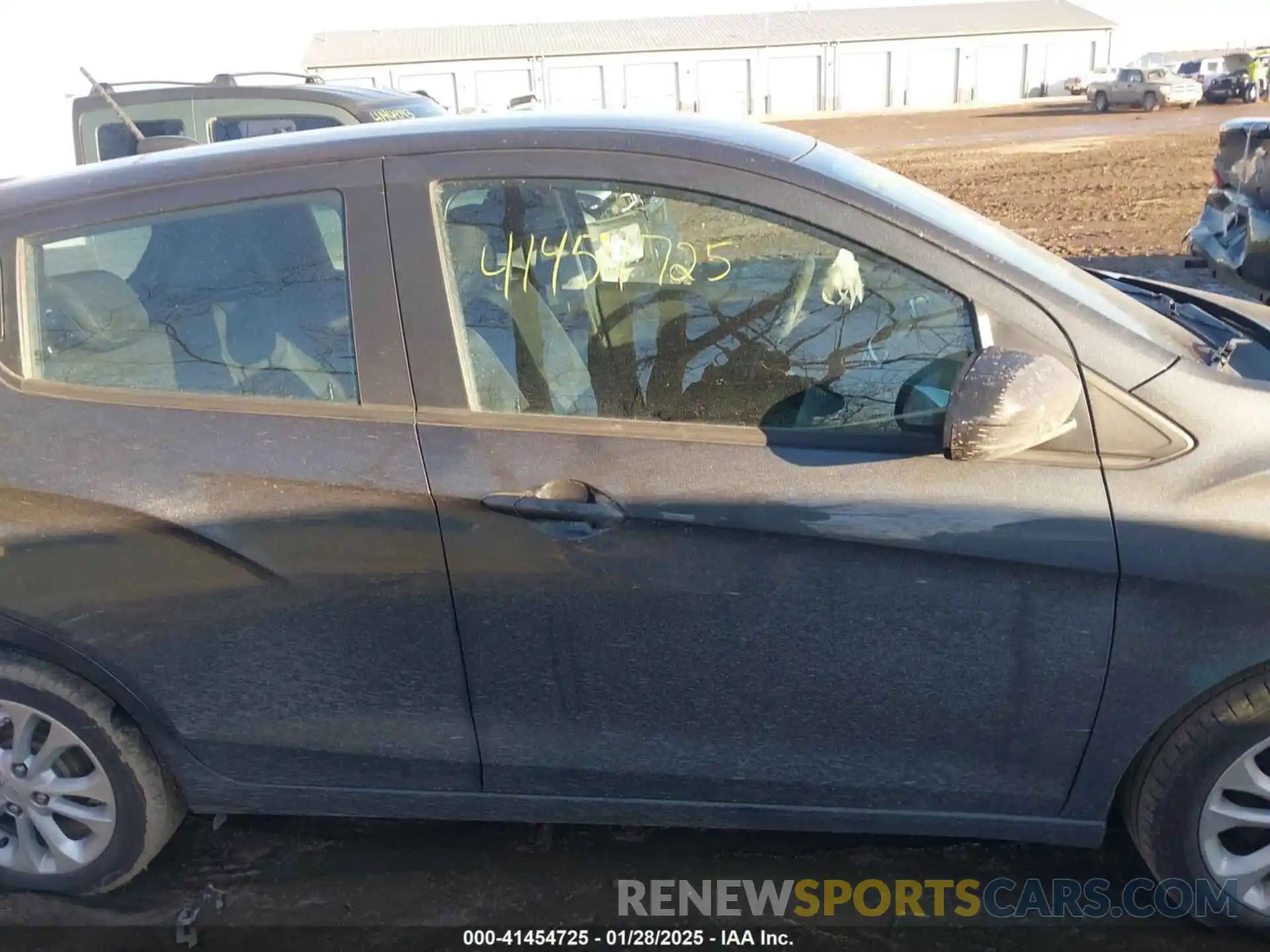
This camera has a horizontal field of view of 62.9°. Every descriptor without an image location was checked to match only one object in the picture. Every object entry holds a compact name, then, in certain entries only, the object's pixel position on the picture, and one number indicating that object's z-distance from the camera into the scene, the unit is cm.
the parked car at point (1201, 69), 4197
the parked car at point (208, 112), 652
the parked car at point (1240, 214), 638
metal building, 4719
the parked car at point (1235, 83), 3559
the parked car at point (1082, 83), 4844
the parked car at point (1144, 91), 3484
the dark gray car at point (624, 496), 210
